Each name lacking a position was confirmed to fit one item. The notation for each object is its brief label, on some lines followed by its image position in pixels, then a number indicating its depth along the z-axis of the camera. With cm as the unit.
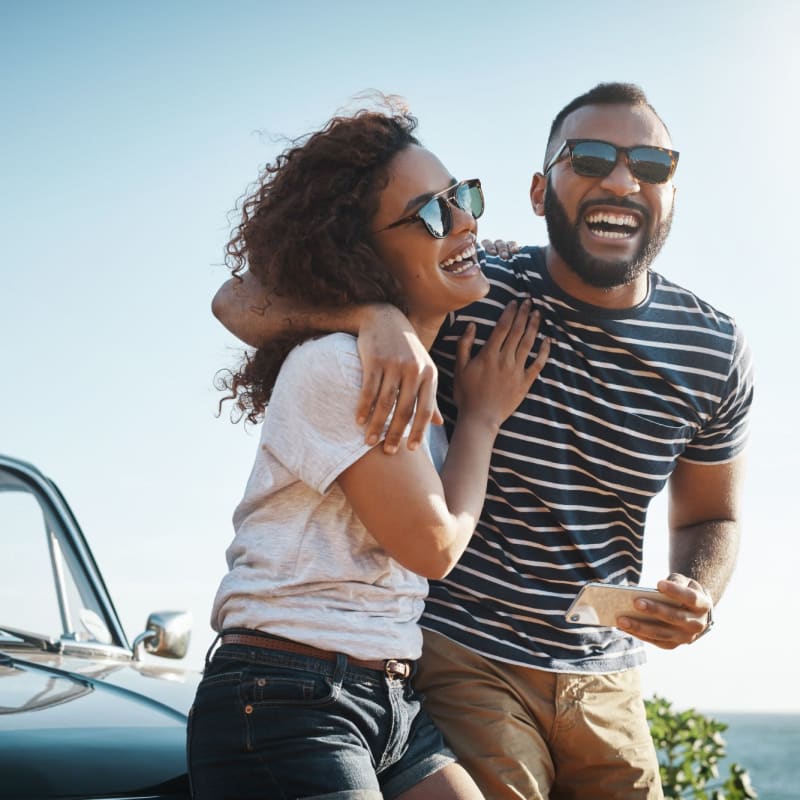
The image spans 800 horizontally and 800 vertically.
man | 274
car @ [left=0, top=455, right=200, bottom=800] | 220
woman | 208
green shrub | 613
